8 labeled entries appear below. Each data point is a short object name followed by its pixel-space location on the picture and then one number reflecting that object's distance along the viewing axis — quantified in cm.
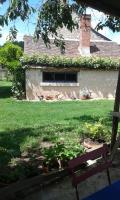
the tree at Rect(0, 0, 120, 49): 455
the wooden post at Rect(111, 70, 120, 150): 388
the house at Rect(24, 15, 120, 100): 1242
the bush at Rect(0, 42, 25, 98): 1232
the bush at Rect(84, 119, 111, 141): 509
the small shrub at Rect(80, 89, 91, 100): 1288
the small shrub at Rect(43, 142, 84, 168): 376
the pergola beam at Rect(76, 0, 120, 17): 289
